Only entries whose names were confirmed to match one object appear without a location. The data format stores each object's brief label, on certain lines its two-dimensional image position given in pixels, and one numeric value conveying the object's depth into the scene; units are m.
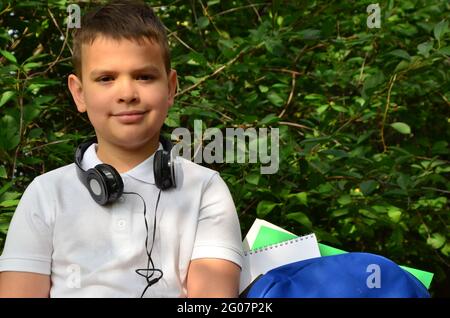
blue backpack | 1.57
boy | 1.62
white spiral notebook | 1.76
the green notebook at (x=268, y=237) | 1.86
